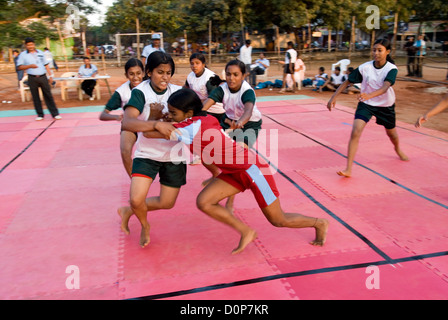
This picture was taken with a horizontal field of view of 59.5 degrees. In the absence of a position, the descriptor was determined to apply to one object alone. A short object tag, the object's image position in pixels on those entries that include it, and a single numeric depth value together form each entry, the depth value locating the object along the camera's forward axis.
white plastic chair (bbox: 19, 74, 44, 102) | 12.92
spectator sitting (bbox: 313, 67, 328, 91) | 14.22
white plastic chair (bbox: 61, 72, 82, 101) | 13.03
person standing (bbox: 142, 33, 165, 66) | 9.70
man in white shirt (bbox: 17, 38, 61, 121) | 8.84
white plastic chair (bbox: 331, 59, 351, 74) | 14.13
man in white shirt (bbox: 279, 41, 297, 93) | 13.59
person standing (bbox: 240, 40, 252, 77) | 14.20
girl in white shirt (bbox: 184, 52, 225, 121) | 5.43
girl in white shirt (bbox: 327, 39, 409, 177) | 5.05
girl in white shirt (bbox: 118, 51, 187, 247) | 3.15
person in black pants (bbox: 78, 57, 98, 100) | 12.64
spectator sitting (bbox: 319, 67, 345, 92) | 14.01
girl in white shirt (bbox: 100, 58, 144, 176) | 4.20
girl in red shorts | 2.77
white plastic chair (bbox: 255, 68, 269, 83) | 17.58
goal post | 21.70
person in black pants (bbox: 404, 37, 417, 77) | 17.11
